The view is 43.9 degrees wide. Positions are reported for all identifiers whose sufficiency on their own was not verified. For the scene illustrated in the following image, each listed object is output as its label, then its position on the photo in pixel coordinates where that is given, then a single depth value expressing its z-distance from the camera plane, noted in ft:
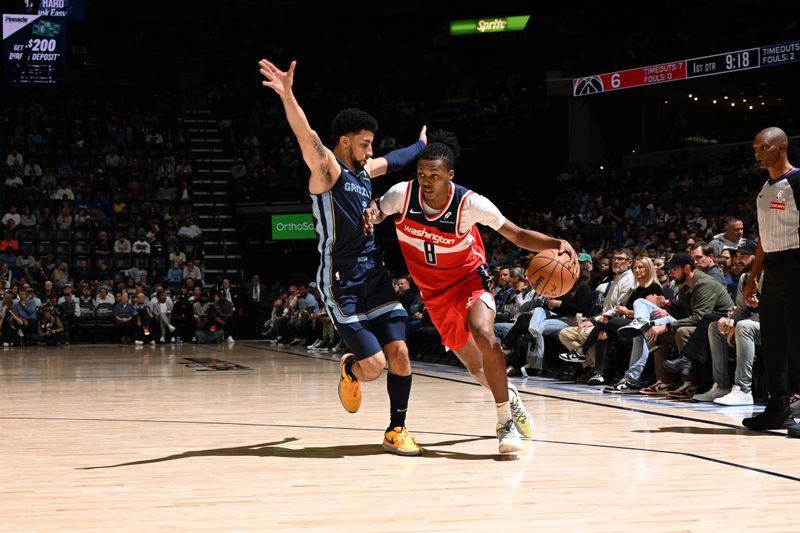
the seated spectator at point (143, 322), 59.36
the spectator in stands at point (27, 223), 65.10
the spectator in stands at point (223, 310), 59.98
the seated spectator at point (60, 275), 61.68
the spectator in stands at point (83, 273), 63.93
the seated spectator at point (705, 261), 26.22
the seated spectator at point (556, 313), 32.07
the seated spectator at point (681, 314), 25.38
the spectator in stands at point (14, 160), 70.90
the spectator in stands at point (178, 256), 65.70
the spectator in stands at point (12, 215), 64.93
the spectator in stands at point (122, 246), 65.98
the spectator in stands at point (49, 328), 56.95
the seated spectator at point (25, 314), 56.85
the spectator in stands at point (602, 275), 32.91
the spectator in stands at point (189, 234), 68.54
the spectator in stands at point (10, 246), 62.75
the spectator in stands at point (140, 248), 66.13
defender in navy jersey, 16.66
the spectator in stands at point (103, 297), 59.82
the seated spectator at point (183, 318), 59.57
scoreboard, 66.49
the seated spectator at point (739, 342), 23.35
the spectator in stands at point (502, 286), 36.78
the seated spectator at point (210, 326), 59.41
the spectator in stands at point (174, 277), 64.39
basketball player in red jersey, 16.61
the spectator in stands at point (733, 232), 29.58
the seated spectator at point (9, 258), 62.28
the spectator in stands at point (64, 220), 66.49
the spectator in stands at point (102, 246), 65.46
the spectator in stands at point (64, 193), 69.46
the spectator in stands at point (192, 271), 64.28
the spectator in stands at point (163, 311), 59.41
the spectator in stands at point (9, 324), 56.18
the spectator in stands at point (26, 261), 62.27
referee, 18.28
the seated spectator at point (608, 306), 29.48
